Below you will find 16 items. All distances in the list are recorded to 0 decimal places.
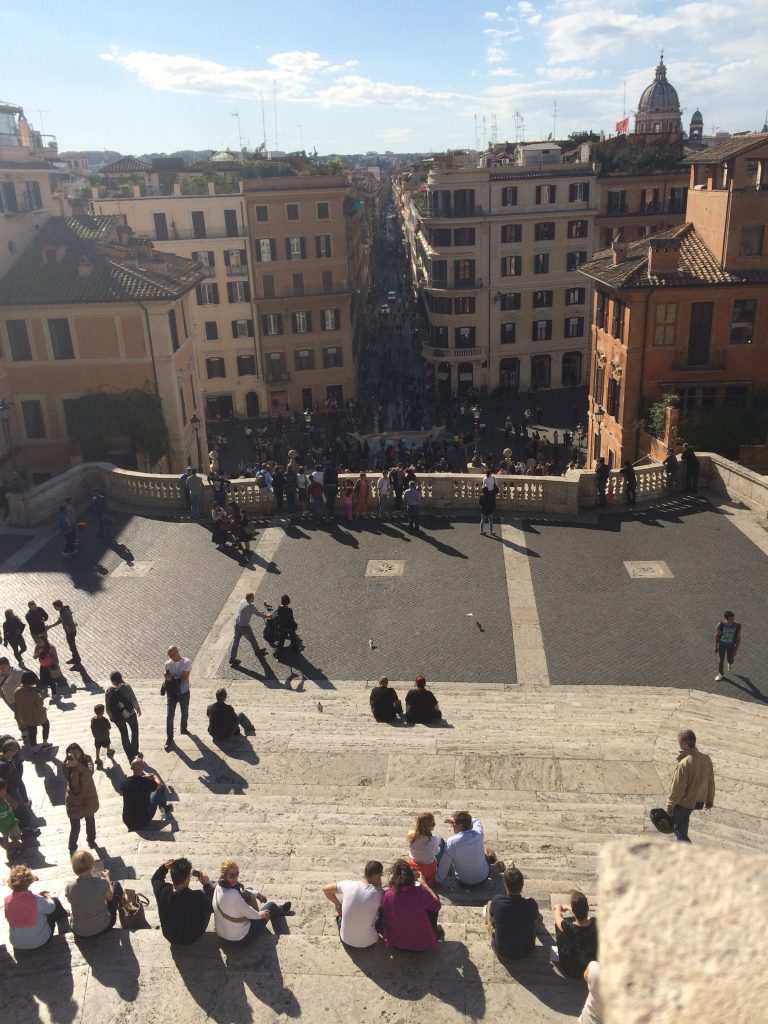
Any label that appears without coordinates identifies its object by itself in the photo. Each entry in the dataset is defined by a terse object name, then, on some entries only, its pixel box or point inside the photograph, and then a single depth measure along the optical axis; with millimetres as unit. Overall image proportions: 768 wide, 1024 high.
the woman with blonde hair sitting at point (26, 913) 9352
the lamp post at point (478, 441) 37972
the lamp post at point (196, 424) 39406
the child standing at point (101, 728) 13848
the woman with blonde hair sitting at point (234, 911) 9414
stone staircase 8867
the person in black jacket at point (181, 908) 9484
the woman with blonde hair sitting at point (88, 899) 9539
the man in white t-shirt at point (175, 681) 15156
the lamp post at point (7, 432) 35469
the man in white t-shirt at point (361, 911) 9250
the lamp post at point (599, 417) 42744
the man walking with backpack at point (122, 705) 14320
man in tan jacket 11484
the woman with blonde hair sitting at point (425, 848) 10539
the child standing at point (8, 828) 11930
